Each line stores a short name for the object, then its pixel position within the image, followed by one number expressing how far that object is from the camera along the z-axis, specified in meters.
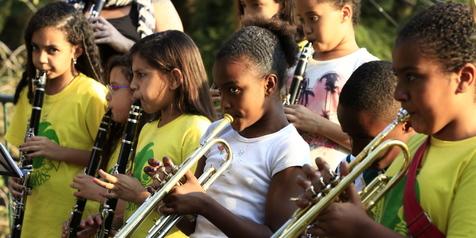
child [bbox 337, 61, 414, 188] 6.14
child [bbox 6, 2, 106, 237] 8.48
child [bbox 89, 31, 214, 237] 7.12
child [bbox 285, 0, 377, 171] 7.32
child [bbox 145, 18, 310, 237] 6.05
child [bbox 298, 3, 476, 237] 4.63
